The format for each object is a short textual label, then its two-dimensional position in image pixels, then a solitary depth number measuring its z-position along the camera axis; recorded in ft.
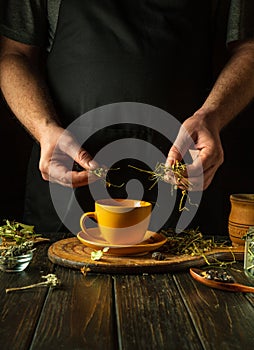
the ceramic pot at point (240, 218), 4.96
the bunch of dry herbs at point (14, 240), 4.28
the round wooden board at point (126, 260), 4.33
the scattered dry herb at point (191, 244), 4.81
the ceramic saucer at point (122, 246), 4.65
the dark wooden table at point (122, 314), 3.02
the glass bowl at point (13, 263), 4.24
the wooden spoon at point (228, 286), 3.95
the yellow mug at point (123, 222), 4.77
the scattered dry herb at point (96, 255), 4.45
